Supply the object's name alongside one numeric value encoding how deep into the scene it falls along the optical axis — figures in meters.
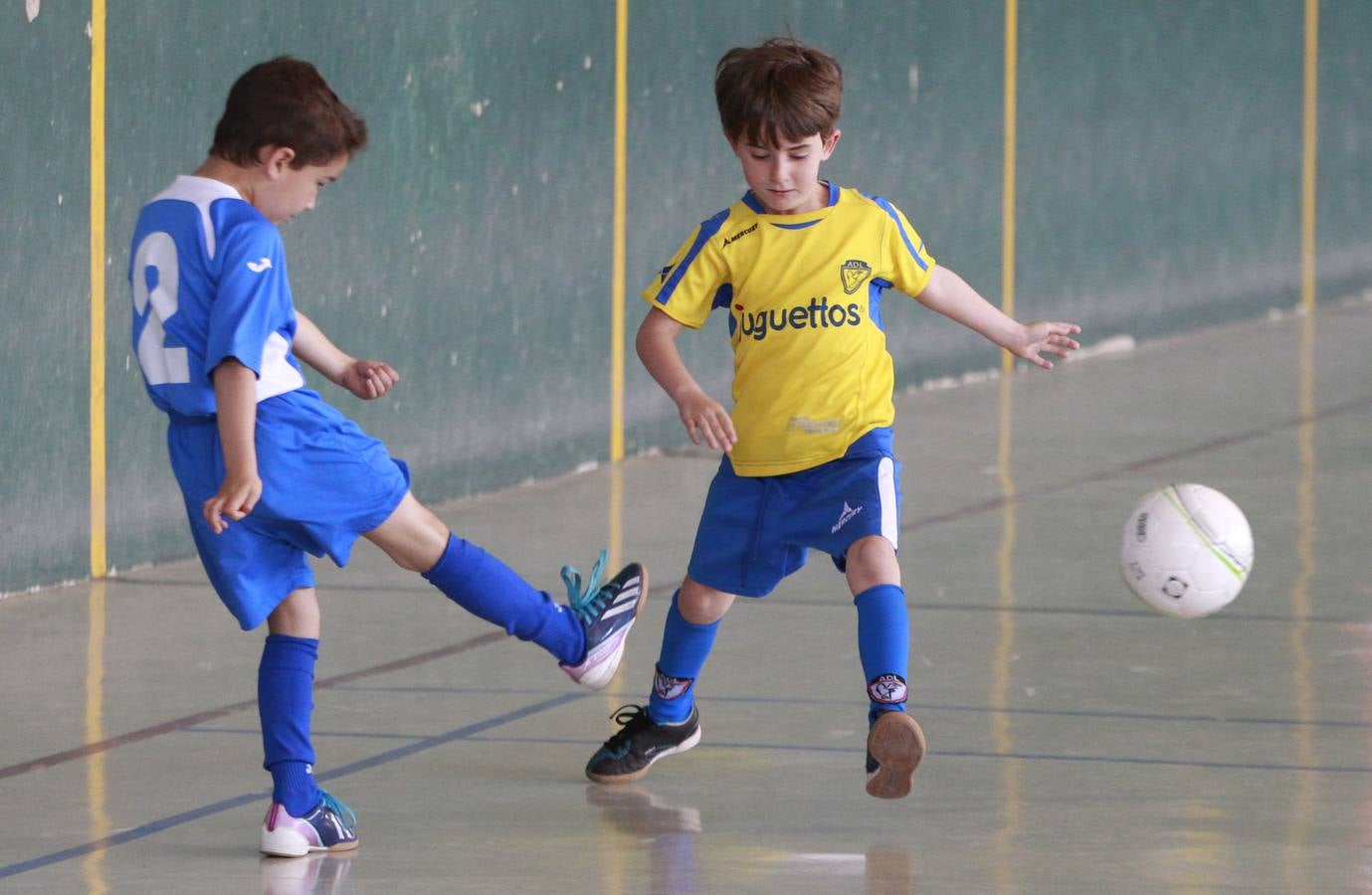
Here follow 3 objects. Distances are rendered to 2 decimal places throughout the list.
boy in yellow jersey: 9.31
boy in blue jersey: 8.10
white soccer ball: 11.40
